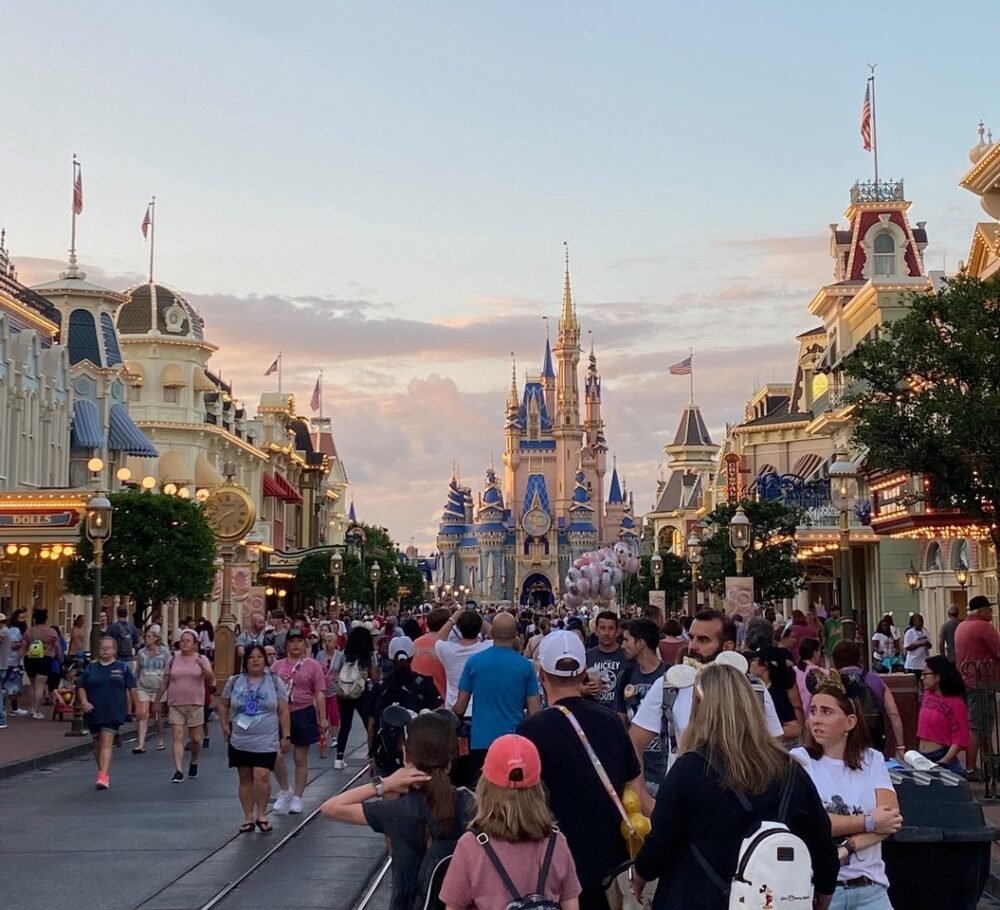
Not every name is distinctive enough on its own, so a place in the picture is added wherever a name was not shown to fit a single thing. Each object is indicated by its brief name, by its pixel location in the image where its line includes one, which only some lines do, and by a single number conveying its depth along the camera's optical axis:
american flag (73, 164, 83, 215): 46.47
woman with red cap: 5.15
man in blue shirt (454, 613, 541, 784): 9.95
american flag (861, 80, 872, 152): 48.75
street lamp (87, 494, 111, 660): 25.56
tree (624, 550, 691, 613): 79.81
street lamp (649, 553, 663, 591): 54.50
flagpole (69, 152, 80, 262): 49.47
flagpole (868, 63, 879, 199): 50.32
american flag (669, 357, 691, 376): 103.16
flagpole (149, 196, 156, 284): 59.69
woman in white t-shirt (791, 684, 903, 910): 6.15
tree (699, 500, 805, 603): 47.84
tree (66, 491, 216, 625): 37.59
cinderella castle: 176.25
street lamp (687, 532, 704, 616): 45.53
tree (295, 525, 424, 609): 69.94
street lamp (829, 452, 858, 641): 23.67
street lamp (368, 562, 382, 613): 64.31
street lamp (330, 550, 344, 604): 52.16
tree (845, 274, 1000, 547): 20.44
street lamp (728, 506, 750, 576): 32.38
